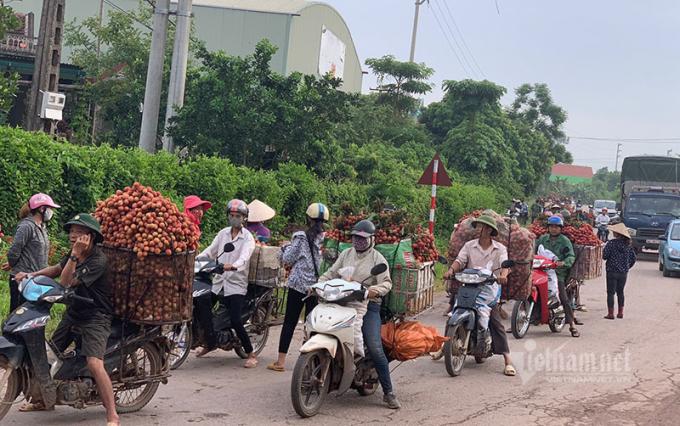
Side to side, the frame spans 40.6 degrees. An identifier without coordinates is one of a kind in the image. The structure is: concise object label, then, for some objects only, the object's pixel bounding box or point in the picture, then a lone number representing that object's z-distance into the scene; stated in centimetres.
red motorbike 1255
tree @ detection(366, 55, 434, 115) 4353
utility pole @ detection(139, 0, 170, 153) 1880
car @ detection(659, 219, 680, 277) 2456
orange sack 842
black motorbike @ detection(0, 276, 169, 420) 632
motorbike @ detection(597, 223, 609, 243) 3670
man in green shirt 1333
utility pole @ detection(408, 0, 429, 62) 4994
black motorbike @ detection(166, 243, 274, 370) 913
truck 3203
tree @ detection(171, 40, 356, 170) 1959
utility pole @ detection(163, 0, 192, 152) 1873
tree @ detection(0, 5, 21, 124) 2136
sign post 1795
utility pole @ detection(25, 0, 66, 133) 1966
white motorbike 742
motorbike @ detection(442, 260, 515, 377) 954
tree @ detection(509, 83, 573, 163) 6494
